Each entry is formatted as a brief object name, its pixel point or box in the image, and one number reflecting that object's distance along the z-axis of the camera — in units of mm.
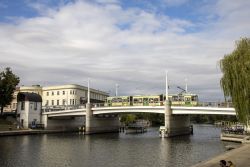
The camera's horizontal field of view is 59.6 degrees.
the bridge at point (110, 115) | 44489
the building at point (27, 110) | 58780
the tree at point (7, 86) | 55284
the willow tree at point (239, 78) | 21259
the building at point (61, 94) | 79834
